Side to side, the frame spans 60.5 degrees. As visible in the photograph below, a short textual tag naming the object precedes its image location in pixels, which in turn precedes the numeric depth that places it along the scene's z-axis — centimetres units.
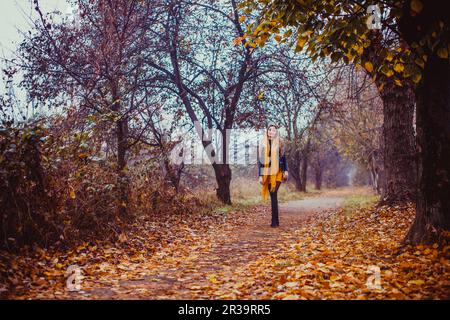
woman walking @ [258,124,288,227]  912
